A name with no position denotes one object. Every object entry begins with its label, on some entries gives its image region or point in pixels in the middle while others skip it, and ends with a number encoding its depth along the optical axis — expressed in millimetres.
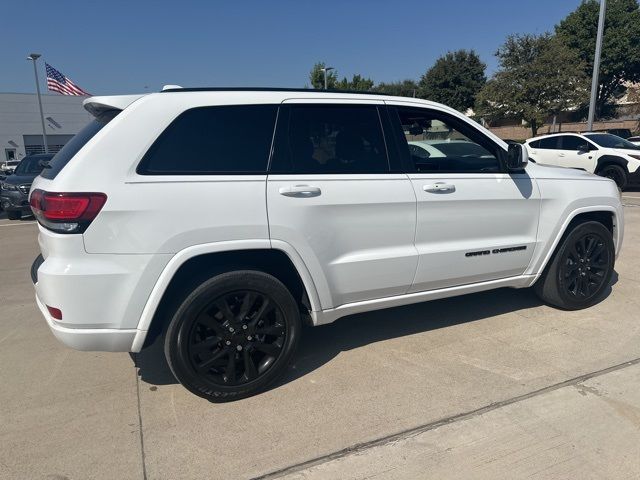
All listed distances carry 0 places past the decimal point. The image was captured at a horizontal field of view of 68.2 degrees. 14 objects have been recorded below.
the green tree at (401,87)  59844
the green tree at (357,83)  48728
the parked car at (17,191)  10977
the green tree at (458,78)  47344
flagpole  28531
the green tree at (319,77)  42781
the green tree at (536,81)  25469
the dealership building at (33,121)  45031
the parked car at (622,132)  24062
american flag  30828
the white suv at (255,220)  2598
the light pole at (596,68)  16584
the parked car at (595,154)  12305
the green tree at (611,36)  39031
